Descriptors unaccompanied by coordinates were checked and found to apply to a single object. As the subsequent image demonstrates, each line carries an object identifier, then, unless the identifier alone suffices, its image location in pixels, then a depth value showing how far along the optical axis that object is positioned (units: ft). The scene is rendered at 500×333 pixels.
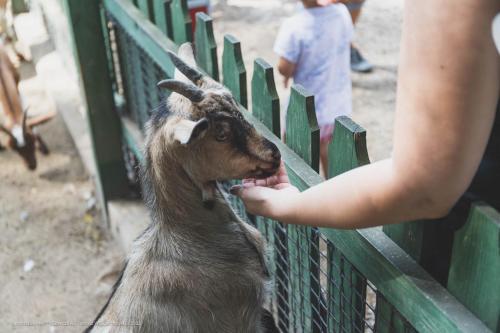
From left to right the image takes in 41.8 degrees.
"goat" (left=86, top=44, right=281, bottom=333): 6.65
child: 13.61
